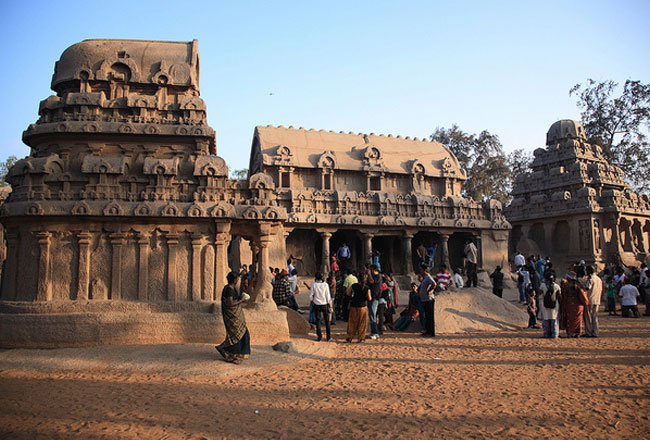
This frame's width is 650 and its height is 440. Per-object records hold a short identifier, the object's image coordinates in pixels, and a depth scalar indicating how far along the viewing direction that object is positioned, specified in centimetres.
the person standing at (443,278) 1343
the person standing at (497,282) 1611
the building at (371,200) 2269
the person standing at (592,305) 1115
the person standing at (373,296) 1135
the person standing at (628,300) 1441
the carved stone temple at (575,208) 2752
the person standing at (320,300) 1062
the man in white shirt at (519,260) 2018
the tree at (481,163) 4122
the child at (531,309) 1251
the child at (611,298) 1543
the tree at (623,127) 3781
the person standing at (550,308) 1107
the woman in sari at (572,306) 1100
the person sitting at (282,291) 1215
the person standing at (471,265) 1797
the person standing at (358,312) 1056
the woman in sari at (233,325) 805
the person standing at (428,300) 1173
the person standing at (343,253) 2039
